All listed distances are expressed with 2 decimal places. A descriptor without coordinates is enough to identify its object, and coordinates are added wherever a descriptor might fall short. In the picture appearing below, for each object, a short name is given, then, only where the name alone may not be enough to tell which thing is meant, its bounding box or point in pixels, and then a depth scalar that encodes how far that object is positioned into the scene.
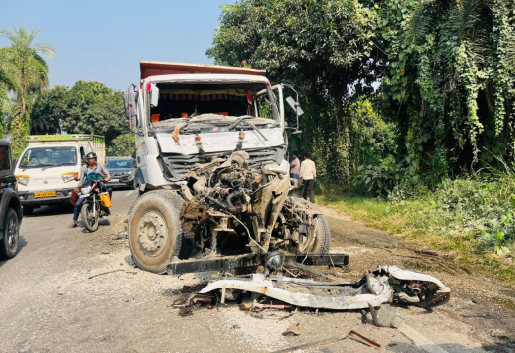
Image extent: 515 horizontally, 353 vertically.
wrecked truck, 4.94
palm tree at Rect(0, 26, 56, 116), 33.44
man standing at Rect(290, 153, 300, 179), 13.66
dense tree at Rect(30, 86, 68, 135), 41.56
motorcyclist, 9.58
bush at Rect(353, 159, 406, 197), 11.65
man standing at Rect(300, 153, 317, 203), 12.94
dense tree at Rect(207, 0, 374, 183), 12.64
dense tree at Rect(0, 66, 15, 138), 26.89
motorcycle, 9.34
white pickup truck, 12.01
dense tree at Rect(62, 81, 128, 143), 43.34
